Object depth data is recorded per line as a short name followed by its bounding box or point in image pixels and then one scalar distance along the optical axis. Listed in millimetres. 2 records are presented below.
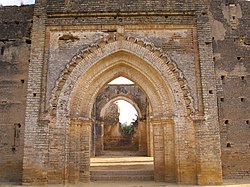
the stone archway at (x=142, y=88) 8258
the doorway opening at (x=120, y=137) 10302
